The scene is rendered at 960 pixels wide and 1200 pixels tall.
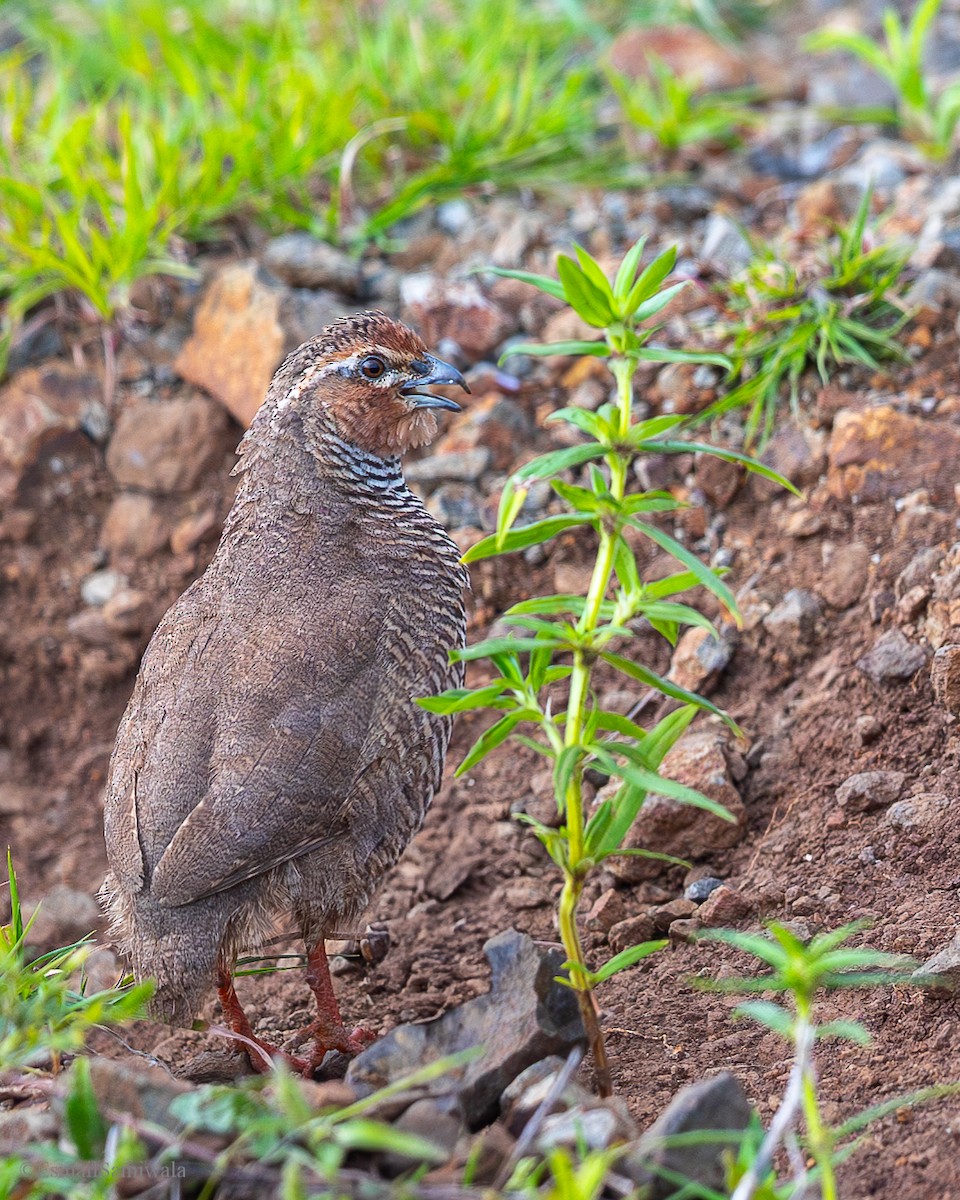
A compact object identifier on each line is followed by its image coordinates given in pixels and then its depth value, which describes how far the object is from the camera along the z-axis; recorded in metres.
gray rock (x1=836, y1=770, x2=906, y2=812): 7.79
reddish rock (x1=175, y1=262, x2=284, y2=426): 11.05
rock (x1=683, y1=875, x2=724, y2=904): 7.91
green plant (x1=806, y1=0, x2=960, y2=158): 12.24
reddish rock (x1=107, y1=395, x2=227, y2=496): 11.24
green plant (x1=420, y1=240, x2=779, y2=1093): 5.75
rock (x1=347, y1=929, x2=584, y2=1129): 5.96
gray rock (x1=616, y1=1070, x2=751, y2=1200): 5.11
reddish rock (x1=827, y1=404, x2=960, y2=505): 9.25
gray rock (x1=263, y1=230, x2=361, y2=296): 11.80
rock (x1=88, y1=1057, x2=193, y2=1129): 5.27
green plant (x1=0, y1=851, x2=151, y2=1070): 5.48
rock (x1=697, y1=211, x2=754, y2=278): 11.29
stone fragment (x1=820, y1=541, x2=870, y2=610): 8.99
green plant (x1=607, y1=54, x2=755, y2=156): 12.88
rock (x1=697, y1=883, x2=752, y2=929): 7.52
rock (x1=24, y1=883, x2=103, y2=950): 9.60
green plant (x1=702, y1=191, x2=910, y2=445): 10.02
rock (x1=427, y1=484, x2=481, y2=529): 10.45
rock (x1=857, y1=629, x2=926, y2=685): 8.23
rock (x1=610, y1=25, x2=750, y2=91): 14.62
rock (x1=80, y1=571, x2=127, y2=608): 11.08
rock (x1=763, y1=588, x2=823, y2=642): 8.95
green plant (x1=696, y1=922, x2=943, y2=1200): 4.65
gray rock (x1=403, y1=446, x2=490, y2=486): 10.70
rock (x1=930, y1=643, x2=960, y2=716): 7.70
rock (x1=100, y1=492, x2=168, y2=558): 11.17
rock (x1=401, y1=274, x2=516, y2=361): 11.30
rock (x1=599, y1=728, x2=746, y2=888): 8.23
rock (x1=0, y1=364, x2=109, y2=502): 11.27
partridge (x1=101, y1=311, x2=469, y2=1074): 7.12
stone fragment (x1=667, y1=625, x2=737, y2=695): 9.11
